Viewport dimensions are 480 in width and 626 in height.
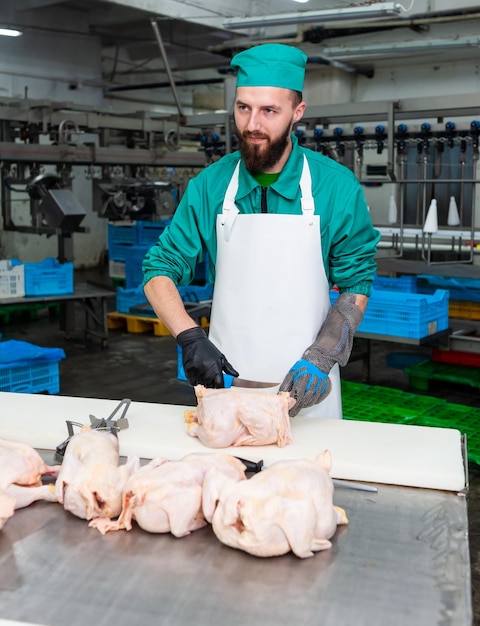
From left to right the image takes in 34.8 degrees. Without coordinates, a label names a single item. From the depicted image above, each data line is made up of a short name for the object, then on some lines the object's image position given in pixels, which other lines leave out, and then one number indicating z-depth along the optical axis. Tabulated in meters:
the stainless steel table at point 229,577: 1.29
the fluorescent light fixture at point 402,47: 9.16
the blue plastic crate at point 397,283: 6.48
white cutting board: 1.84
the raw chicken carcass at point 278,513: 1.45
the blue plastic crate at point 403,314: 5.46
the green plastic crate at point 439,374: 6.15
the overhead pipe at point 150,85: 13.49
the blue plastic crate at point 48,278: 7.41
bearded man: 2.40
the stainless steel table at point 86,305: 7.32
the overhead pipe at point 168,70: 7.25
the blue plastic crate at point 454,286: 6.46
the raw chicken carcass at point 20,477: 1.60
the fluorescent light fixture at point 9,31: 10.01
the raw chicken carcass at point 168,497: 1.55
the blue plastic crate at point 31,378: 5.86
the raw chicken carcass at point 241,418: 1.94
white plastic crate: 7.27
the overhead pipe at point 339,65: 10.05
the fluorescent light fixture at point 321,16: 5.71
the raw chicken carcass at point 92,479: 1.62
